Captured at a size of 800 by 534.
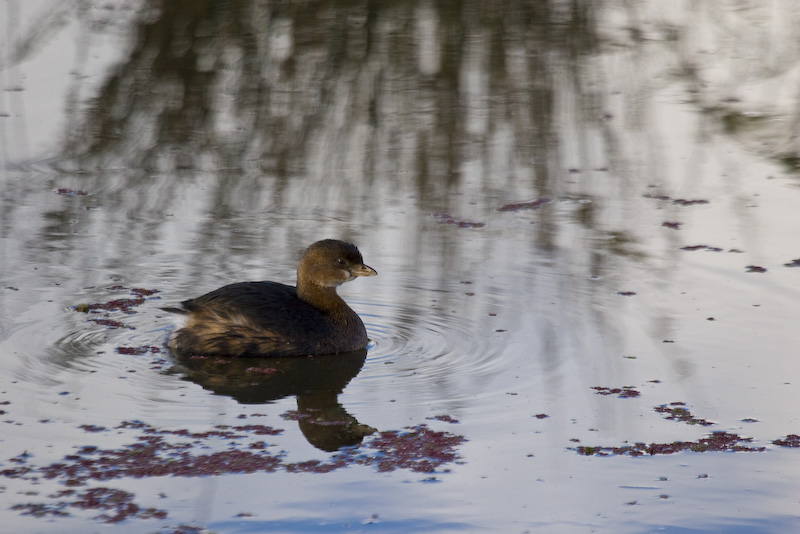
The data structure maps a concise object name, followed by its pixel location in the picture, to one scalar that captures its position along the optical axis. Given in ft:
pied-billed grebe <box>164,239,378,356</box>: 47.50
